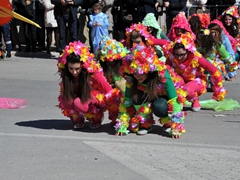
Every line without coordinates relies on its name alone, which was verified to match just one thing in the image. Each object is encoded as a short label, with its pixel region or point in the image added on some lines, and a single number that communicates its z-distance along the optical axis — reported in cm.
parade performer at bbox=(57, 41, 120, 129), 759
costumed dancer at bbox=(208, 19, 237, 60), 1123
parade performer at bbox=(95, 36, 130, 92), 870
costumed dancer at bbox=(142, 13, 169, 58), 1091
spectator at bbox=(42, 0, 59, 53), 1574
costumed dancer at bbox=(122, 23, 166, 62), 971
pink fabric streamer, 968
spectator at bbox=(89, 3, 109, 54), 1438
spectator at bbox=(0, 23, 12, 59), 1530
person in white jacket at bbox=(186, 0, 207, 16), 1531
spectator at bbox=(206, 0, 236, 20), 1566
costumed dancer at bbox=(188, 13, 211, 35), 1152
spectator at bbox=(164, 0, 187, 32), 1491
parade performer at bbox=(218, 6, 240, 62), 1310
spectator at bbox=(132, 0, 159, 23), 1448
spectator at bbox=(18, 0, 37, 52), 1560
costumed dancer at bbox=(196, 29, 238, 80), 1093
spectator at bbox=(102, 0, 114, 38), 1566
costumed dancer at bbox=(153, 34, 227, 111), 874
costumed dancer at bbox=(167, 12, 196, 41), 1041
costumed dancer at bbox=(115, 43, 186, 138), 744
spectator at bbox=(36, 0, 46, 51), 1617
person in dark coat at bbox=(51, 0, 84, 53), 1482
